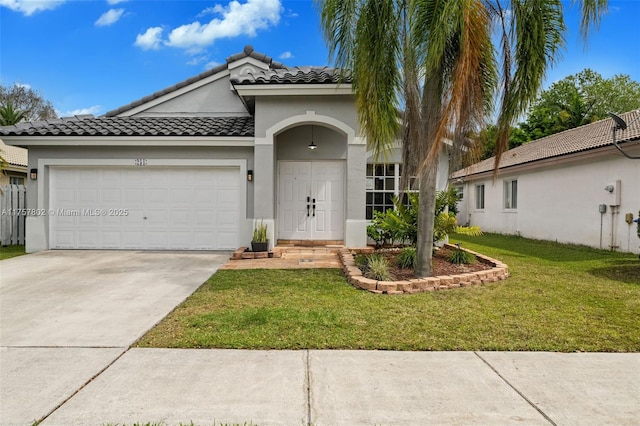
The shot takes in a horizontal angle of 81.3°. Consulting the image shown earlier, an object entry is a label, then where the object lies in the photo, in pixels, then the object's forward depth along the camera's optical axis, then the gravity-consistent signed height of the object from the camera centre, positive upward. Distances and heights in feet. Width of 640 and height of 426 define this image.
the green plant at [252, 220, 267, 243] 31.04 -2.48
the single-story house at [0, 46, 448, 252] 32.30 +2.87
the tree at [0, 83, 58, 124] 112.68 +31.57
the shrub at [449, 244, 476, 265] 24.95 -3.40
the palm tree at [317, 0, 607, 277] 17.75 +7.59
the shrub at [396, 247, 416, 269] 23.73 -3.39
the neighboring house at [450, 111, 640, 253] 34.42 +2.21
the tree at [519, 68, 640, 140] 102.78 +33.22
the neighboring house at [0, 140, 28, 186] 51.57 +4.63
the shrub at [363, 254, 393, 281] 21.19 -3.74
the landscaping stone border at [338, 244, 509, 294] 19.65 -4.12
